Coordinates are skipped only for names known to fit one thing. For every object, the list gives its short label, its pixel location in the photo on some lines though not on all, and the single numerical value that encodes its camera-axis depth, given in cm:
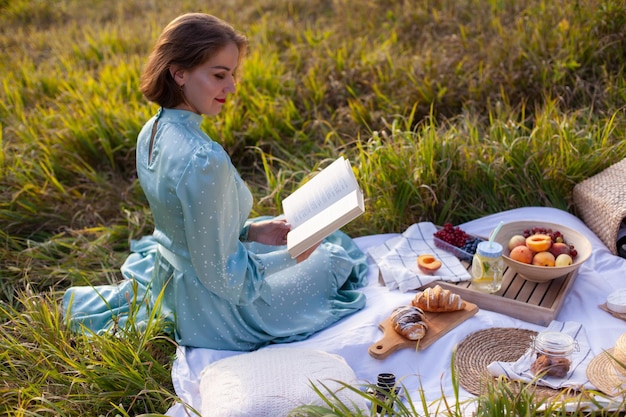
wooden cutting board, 275
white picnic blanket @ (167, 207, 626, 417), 266
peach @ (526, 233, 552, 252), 307
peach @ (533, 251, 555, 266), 302
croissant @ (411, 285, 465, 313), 289
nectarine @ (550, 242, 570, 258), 307
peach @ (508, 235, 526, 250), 319
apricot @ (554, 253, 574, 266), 300
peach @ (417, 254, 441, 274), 319
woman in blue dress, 255
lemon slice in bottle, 297
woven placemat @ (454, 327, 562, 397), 260
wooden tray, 290
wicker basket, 337
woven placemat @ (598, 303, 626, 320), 288
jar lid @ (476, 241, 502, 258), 291
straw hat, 231
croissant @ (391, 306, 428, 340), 276
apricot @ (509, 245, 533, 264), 306
